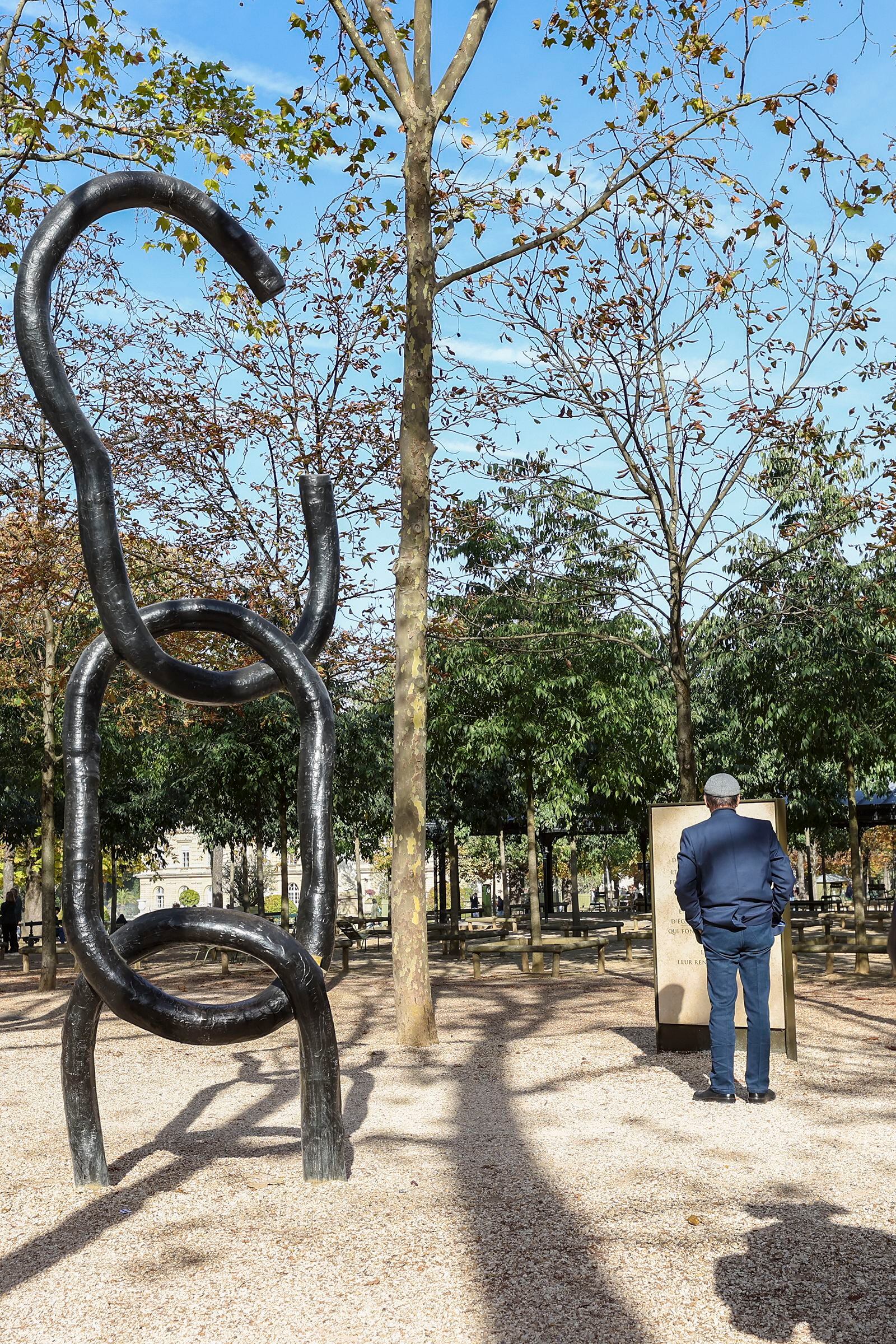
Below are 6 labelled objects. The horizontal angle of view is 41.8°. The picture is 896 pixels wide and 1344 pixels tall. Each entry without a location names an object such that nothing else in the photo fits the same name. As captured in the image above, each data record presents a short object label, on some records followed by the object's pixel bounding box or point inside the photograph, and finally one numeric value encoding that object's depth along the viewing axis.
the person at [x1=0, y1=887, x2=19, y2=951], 26.28
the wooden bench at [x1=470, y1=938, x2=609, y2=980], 15.05
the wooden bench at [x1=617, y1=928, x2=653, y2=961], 23.25
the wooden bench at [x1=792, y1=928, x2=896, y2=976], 13.40
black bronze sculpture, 5.04
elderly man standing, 6.94
